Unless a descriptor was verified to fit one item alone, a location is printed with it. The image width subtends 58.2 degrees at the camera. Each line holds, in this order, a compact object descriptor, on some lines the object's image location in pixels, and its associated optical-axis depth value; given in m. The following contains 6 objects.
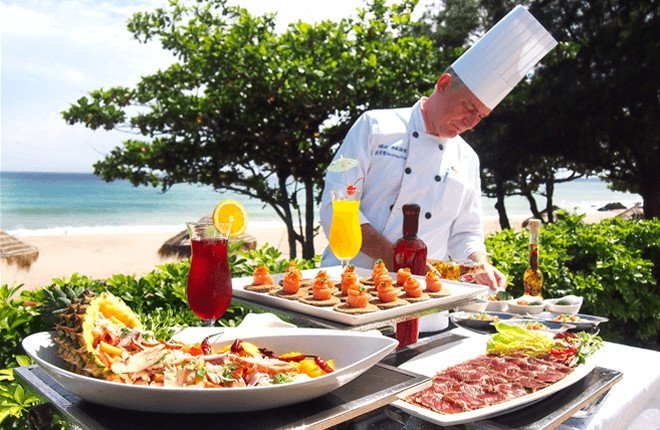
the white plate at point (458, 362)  1.49
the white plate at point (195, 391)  1.10
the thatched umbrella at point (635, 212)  23.83
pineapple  1.19
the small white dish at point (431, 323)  2.50
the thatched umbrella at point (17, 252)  16.06
